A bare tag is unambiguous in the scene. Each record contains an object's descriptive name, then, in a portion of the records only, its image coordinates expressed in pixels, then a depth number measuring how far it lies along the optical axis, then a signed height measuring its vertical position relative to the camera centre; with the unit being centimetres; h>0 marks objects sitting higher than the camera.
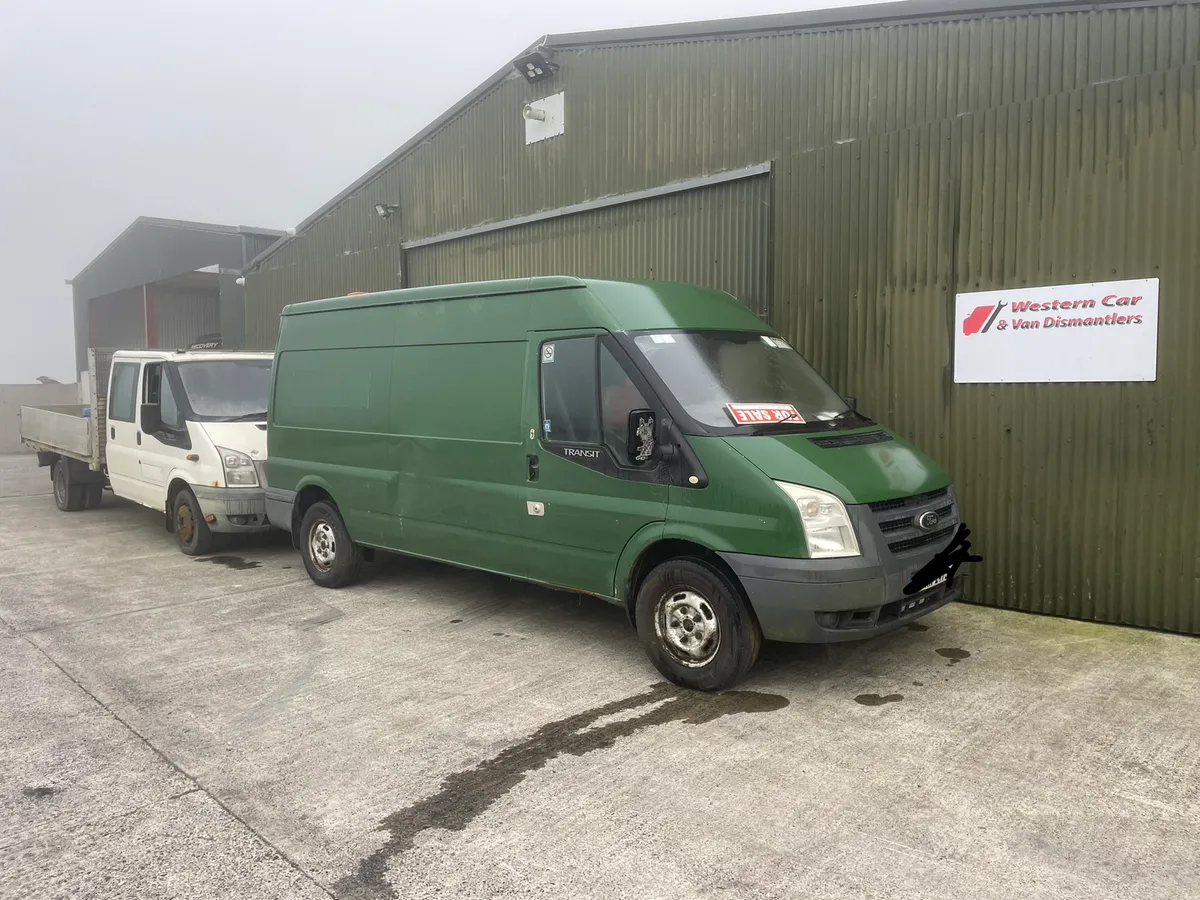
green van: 463 -44
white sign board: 598 +43
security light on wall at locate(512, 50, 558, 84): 1052 +398
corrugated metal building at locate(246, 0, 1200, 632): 594 +151
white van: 865 -40
